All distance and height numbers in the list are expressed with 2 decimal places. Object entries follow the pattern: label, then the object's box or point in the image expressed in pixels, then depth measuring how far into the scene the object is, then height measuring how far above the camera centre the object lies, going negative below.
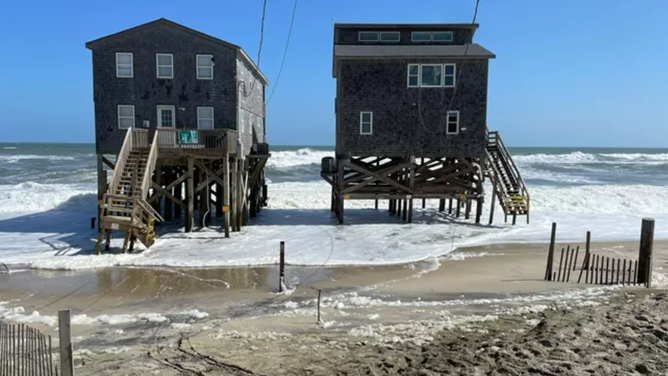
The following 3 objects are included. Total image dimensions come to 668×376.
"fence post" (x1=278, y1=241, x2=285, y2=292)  13.12 -3.37
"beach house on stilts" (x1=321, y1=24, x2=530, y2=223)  24.30 +1.83
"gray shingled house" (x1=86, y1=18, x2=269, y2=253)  21.59 +2.43
